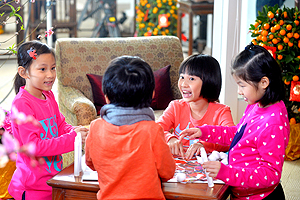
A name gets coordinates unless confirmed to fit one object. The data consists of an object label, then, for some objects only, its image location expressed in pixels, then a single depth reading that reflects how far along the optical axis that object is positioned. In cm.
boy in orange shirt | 240
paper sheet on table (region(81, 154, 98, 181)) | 260
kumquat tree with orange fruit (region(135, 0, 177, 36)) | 745
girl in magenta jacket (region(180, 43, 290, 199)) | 254
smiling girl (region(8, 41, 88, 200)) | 279
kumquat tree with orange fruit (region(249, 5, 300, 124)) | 427
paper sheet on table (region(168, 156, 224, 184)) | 261
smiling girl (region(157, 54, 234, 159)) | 305
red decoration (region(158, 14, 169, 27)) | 741
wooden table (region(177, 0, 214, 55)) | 720
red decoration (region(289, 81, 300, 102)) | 423
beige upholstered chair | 445
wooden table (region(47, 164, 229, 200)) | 250
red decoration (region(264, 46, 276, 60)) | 405
